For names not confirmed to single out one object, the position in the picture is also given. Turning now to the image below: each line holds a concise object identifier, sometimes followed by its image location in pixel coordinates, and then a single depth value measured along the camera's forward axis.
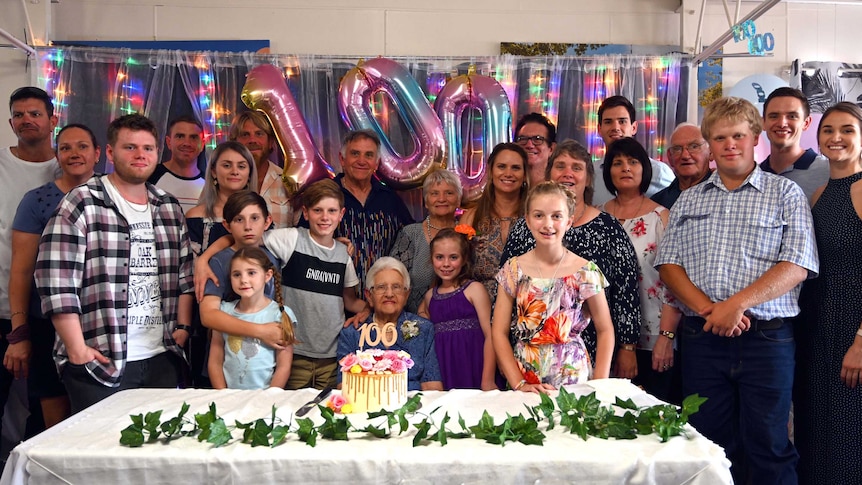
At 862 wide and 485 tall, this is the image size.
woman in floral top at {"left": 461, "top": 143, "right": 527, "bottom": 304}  3.32
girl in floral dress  2.66
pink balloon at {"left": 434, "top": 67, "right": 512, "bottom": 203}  4.37
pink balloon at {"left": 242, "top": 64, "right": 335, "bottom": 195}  4.23
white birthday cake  2.15
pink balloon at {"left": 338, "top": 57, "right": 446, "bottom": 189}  4.29
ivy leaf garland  1.83
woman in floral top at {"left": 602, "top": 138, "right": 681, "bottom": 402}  3.23
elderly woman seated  3.00
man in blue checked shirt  2.77
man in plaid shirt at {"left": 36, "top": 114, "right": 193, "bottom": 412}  2.73
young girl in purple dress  3.17
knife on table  2.10
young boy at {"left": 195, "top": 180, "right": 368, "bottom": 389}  3.15
